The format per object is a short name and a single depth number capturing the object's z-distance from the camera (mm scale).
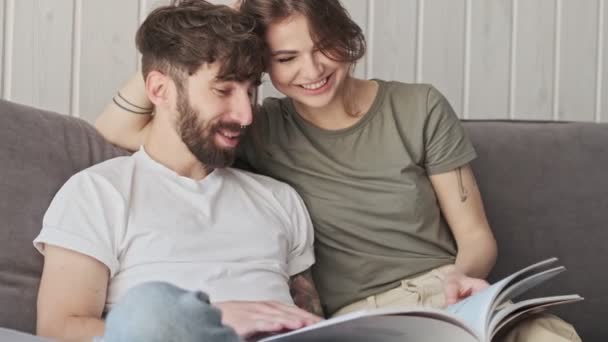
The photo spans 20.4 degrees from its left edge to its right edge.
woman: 2820
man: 2560
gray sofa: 3105
